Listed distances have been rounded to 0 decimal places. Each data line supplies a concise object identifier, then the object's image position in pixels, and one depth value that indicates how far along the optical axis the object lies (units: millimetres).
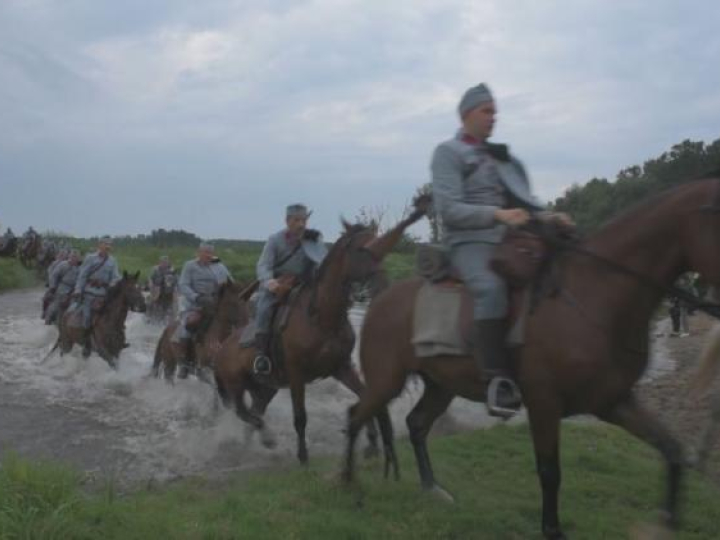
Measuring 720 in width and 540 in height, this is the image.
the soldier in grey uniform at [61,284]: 18766
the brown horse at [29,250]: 46406
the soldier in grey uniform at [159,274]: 23406
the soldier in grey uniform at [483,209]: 5566
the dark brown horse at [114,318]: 16094
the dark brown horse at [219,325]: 11977
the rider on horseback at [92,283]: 16531
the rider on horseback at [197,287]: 12766
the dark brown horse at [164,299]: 23359
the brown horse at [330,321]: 8281
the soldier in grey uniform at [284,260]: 9438
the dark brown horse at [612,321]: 4992
